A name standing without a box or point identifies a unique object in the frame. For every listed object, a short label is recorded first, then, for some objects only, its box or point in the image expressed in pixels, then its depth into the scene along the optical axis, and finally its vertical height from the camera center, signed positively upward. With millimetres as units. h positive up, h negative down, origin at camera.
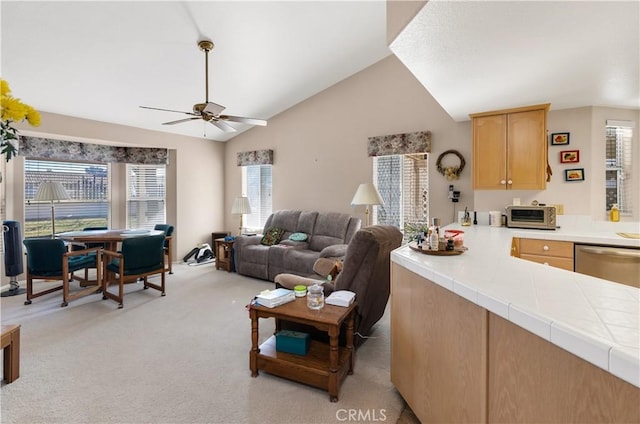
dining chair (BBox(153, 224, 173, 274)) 4783 -505
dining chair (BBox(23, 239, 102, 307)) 3482 -631
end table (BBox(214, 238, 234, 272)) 5164 -801
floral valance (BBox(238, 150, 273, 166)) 5734 +1043
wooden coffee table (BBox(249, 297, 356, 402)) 1916 -1074
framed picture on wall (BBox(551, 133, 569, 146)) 3077 +733
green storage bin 2156 -996
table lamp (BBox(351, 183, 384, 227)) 3840 +168
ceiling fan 2876 +1006
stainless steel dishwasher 2264 -442
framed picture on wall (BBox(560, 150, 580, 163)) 3040 +545
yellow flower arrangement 1161 +394
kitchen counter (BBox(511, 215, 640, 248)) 2365 -227
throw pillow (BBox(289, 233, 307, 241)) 4812 -465
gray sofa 4332 -592
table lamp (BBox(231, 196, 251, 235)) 5342 +58
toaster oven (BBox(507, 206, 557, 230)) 2834 -91
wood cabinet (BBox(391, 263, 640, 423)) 836 -606
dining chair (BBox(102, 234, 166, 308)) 3631 -667
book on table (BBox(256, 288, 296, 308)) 2109 -659
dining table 3783 -357
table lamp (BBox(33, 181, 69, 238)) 3957 +245
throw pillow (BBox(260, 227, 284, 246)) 4969 -469
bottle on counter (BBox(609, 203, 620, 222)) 2932 -64
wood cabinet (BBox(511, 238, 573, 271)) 2539 -390
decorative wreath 3917 +546
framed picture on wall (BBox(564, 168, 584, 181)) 3027 +352
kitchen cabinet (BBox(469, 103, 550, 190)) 2947 +628
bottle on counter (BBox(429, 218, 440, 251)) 1829 -192
